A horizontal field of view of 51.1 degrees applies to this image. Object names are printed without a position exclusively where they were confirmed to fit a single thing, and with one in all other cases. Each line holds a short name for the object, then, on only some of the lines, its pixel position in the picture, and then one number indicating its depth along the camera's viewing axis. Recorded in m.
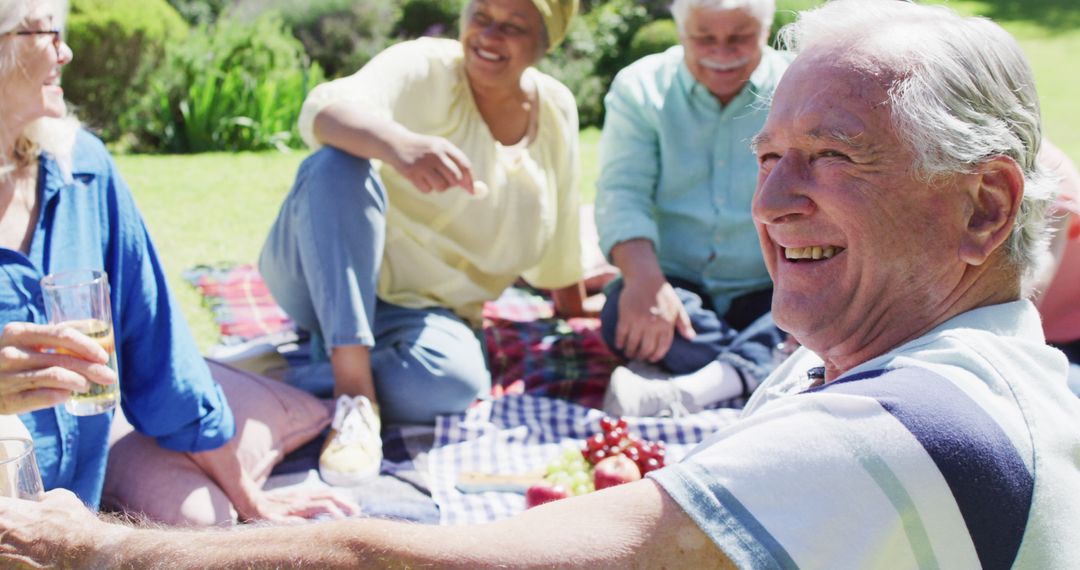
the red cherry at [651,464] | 3.72
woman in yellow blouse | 4.07
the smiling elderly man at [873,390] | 1.37
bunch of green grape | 3.63
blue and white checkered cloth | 3.77
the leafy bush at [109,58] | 9.95
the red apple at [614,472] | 3.57
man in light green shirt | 4.66
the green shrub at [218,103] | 9.77
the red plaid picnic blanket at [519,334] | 4.79
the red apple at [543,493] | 3.53
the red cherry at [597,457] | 3.75
